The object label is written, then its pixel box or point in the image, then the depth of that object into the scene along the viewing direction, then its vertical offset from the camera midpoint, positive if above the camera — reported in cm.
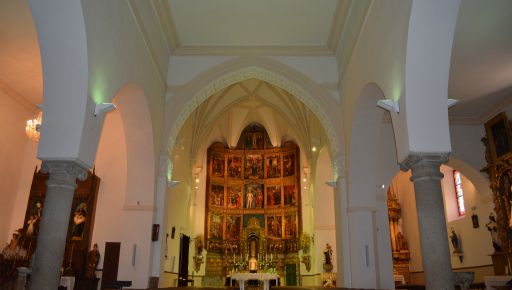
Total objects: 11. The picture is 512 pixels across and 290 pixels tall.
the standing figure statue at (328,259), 1653 +55
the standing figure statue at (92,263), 1174 +24
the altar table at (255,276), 1280 -9
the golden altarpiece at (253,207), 2083 +329
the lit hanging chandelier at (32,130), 1080 +347
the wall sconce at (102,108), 697 +260
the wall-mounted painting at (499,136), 1181 +385
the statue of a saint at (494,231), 1210 +122
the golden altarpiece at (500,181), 1157 +254
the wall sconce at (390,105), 675 +261
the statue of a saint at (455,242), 1510 +111
